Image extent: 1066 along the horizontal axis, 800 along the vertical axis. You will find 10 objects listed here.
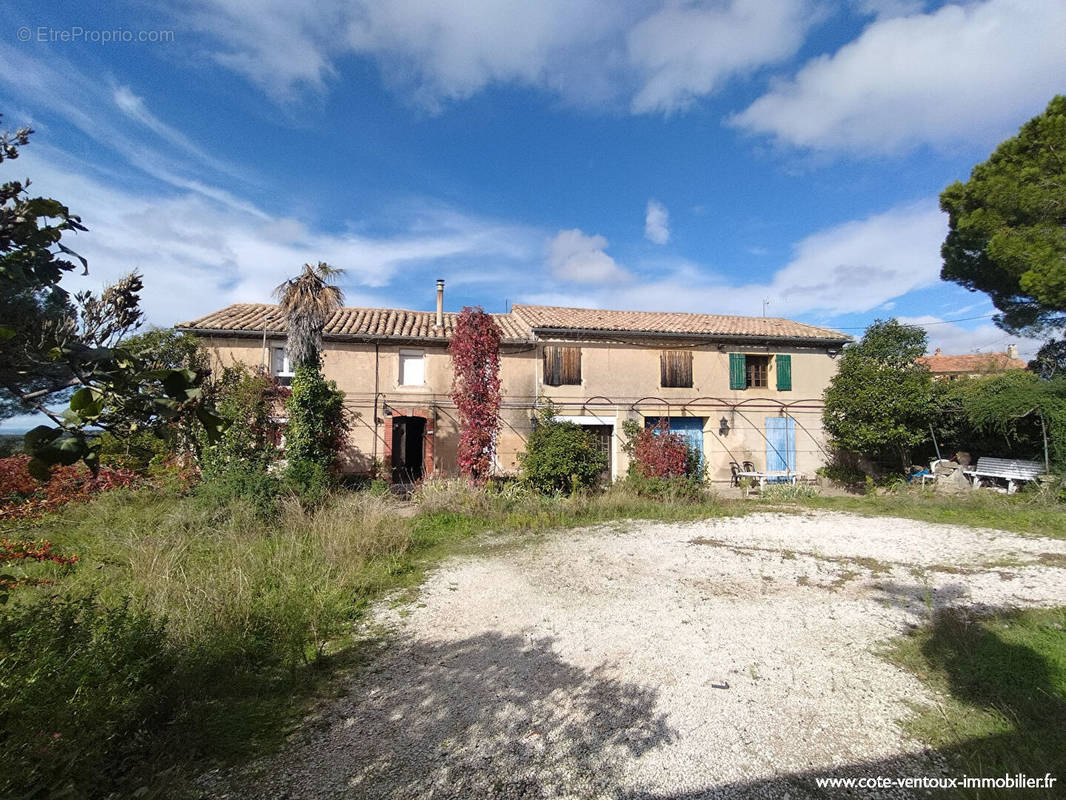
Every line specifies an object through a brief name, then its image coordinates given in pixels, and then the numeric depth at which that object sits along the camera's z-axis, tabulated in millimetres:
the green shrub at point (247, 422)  9633
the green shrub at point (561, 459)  10945
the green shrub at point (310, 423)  10578
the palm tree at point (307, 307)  10688
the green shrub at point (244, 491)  7906
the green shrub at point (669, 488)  10945
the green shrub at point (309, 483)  8797
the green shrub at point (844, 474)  14810
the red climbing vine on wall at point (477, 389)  11219
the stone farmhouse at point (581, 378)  13797
